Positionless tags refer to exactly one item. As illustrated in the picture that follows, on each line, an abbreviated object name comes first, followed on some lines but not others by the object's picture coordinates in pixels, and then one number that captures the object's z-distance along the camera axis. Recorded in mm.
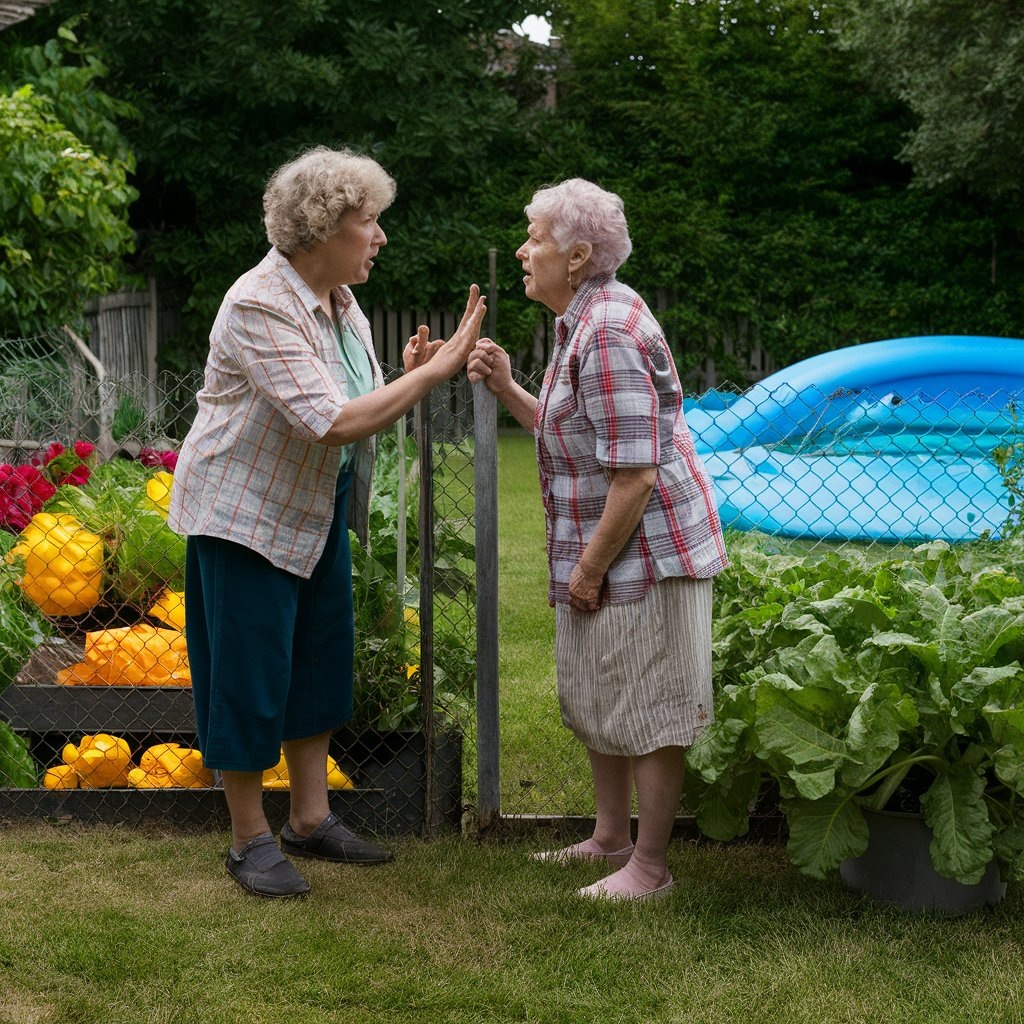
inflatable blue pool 6652
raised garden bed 3408
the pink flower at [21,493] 4172
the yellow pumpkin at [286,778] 3457
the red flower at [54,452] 4438
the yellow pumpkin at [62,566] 3785
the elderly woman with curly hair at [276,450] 2785
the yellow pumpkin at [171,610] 3779
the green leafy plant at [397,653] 3500
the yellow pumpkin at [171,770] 3502
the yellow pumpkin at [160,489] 4074
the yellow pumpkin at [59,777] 3529
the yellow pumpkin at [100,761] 3512
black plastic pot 2809
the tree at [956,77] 11516
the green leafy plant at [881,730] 2648
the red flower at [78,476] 4312
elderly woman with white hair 2760
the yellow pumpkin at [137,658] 3643
